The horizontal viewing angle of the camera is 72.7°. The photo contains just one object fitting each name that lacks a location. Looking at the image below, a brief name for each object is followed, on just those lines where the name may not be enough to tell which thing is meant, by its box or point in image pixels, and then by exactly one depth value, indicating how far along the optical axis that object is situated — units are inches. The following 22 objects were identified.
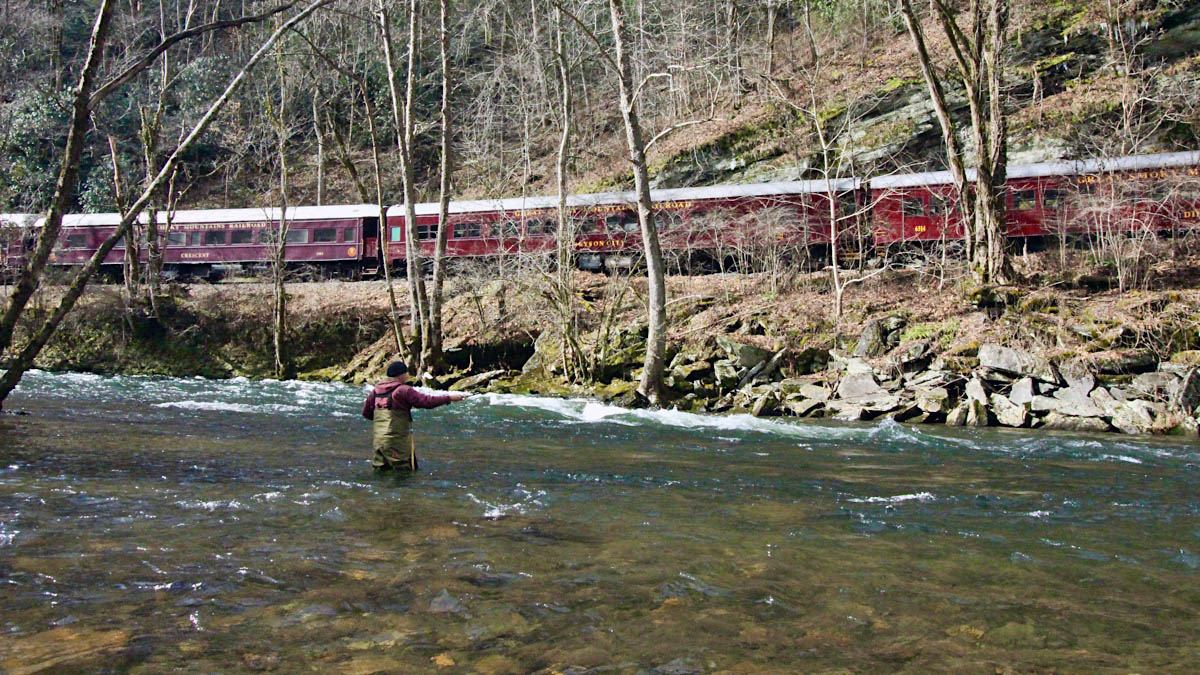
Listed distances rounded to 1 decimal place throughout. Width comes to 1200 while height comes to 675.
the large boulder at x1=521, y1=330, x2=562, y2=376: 719.9
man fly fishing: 271.0
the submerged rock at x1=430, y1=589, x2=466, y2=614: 142.3
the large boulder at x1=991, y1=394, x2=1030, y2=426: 468.4
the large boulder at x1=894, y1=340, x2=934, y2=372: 571.8
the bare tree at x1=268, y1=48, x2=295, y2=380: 836.6
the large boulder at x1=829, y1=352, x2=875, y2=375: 572.1
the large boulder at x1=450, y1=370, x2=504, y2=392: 711.1
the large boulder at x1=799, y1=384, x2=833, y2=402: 546.6
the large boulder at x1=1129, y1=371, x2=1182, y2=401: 462.0
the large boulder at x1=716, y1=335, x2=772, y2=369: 609.9
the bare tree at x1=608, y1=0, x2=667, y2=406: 553.9
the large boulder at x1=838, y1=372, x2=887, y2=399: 540.4
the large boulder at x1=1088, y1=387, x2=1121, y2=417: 460.1
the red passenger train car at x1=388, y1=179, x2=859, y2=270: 819.4
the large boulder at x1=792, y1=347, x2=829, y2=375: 614.1
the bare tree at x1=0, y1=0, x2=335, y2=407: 314.3
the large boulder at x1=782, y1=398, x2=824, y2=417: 529.7
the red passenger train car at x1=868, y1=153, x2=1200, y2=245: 660.1
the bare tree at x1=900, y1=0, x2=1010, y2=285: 643.5
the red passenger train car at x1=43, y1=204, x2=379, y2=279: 1051.3
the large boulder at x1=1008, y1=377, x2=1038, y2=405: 487.5
